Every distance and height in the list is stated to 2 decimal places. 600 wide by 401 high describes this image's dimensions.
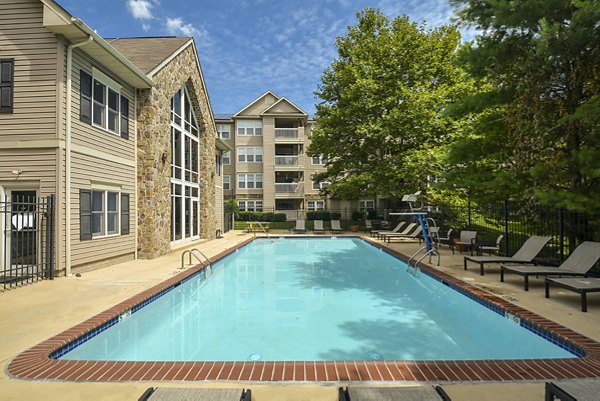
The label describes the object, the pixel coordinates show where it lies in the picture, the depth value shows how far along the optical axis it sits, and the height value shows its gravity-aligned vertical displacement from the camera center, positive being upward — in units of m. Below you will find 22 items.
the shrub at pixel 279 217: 32.44 -0.97
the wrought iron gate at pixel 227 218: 25.21 -0.88
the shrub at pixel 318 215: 33.00 -0.82
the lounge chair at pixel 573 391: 2.32 -1.40
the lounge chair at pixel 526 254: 8.03 -1.22
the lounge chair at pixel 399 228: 18.58 -1.23
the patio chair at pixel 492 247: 10.89 -1.40
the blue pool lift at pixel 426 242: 9.91 -1.14
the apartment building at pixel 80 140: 8.23 +1.99
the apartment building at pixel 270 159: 33.94 +5.13
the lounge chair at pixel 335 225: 23.44 -1.31
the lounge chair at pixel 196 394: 2.45 -1.43
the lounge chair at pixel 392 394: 2.41 -1.42
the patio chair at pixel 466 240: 12.29 -1.31
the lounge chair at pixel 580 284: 5.21 -1.34
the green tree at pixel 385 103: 19.34 +6.43
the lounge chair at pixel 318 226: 23.97 -1.40
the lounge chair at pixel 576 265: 6.30 -1.20
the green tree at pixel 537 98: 6.71 +2.74
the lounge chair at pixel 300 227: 23.72 -1.48
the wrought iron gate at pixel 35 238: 7.91 -0.73
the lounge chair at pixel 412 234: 16.08 -1.43
